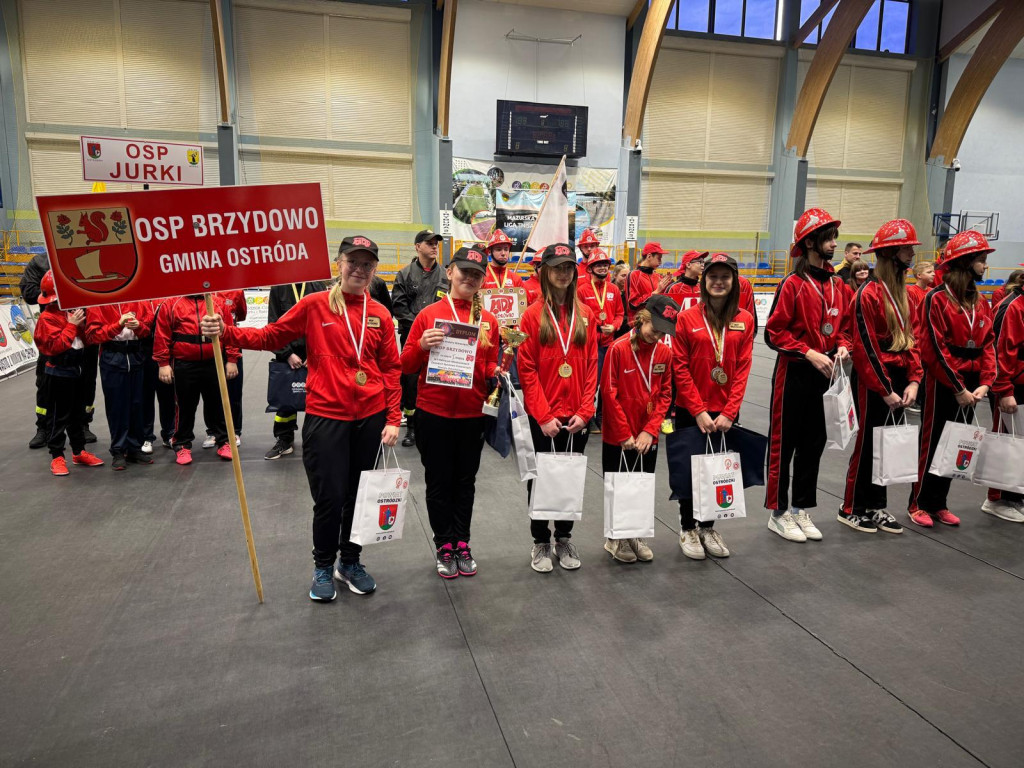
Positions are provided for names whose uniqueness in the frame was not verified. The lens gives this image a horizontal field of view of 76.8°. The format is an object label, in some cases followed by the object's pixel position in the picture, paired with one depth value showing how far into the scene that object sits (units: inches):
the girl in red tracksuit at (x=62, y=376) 211.8
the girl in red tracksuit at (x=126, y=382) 223.3
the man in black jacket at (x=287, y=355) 223.0
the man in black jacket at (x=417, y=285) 246.5
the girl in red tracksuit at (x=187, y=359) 223.1
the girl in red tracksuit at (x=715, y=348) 152.2
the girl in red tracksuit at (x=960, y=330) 175.0
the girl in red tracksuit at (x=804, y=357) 162.6
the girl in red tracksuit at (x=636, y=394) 147.0
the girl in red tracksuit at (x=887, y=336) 165.9
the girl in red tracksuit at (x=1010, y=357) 180.9
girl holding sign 129.4
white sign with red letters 156.2
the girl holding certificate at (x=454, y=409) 139.7
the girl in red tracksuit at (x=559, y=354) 142.2
